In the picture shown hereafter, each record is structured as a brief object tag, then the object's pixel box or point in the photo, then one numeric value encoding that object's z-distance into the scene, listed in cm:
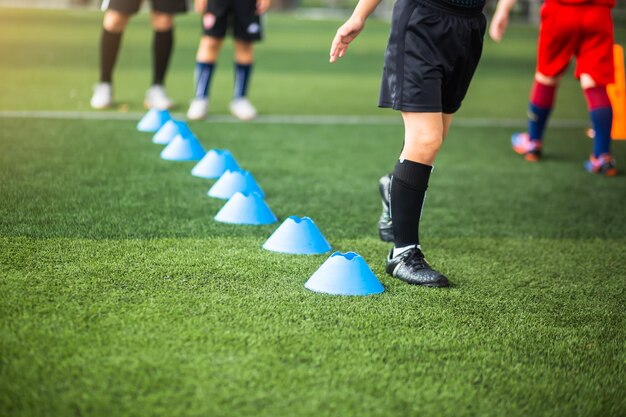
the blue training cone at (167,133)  670
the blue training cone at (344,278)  343
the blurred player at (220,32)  795
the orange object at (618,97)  682
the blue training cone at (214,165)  566
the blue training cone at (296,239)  400
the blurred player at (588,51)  634
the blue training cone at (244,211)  452
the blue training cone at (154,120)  721
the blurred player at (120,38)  802
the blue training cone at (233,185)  509
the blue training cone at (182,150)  616
